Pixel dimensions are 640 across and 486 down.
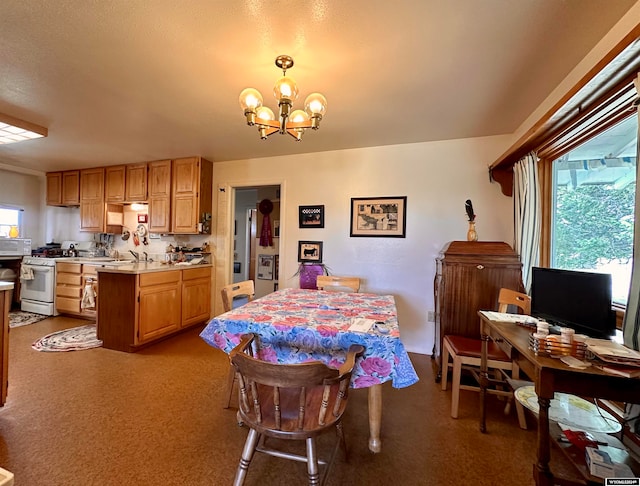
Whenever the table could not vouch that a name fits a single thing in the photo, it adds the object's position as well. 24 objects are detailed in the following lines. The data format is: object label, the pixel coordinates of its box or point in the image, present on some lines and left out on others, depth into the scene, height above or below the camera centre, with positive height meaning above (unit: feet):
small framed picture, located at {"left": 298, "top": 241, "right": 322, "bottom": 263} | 11.71 -0.51
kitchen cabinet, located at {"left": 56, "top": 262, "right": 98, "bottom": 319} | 12.75 -2.49
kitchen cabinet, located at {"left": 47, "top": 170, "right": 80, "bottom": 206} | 14.92 +2.48
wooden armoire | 7.86 -1.07
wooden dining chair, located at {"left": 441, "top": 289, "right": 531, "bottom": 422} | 6.24 -2.61
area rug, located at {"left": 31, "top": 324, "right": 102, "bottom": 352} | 9.69 -4.06
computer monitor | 4.25 -0.94
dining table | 4.75 -1.80
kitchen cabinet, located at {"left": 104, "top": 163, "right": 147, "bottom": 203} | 13.35 +2.56
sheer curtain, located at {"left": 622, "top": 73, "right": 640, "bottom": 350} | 4.03 -0.69
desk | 3.32 -1.74
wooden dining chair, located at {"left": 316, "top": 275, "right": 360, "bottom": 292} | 9.18 -1.42
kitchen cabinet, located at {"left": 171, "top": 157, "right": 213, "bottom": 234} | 12.42 +1.88
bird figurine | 8.76 +1.02
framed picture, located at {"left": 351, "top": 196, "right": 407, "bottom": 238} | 10.63 +1.00
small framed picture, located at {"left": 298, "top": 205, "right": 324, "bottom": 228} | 11.65 +1.01
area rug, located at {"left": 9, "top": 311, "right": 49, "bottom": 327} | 12.17 -4.06
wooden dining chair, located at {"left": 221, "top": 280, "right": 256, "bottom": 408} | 6.62 -1.50
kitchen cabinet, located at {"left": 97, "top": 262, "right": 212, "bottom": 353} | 9.67 -2.61
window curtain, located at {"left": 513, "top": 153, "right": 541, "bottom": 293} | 7.45 +0.78
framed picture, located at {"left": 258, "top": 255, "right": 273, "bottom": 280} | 16.51 -1.75
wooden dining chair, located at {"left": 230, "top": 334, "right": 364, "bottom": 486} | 3.20 -2.32
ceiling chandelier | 5.45 +2.69
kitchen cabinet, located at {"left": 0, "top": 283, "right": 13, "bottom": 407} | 6.04 -2.20
